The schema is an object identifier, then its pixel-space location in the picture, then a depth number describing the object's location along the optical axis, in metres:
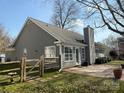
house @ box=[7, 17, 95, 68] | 10.12
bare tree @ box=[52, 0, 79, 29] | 23.19
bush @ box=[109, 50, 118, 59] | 21.17
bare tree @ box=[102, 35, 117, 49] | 37.76
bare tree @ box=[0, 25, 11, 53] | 23.07
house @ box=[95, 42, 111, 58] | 16.31
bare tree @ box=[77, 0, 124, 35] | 8.22
